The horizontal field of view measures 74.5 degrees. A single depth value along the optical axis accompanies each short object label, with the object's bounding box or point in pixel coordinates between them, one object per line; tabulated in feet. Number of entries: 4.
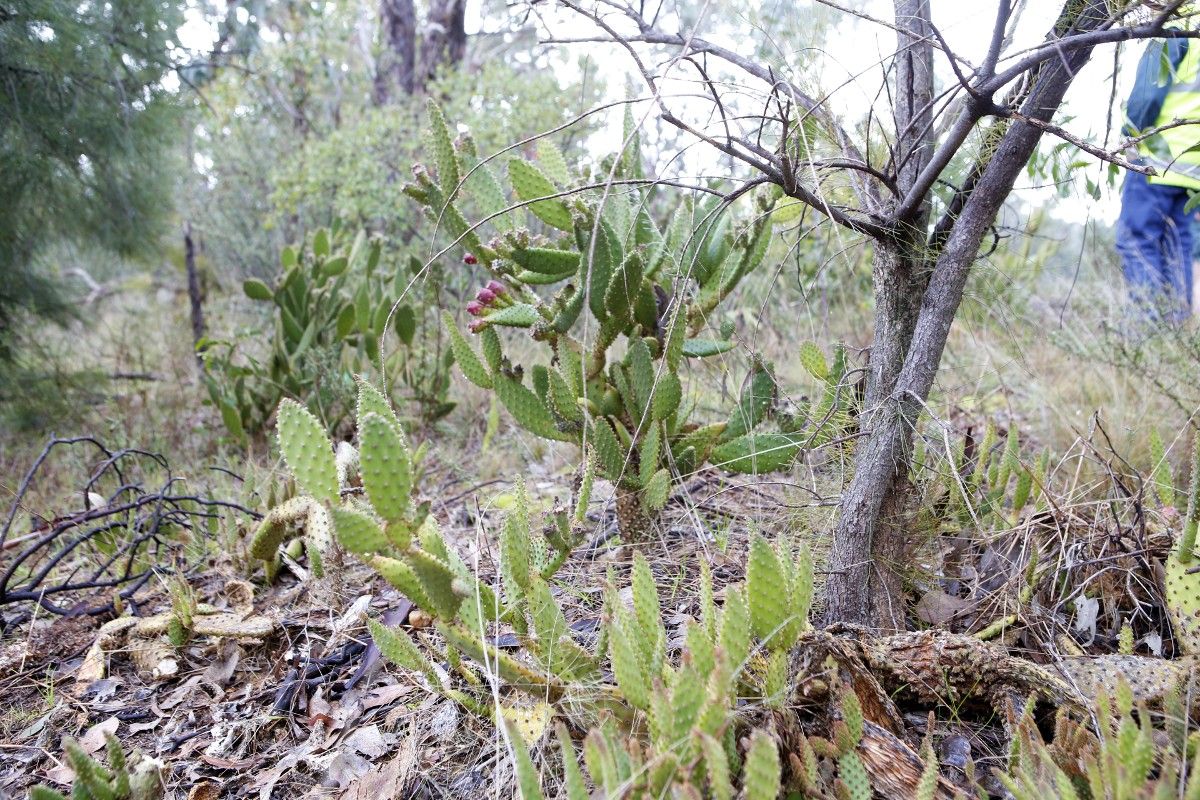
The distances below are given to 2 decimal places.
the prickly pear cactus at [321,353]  11.50
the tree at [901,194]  4.55
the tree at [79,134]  11.98
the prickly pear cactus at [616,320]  6.49
